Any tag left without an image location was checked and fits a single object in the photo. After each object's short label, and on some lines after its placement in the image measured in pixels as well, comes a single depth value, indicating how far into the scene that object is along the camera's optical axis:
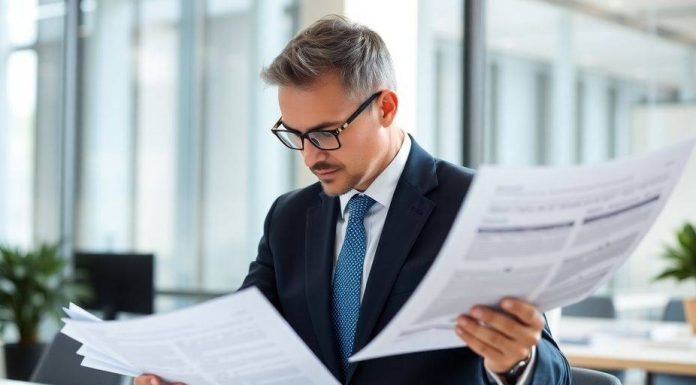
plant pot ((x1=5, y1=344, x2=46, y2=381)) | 5.58
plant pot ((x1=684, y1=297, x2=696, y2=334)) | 4.14
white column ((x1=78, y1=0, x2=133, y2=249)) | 6.52
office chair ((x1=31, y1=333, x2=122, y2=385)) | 2.69
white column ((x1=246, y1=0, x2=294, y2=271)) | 5.71
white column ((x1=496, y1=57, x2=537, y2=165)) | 5.45
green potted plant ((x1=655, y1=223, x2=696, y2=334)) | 4.30
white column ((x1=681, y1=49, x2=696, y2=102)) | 5.11
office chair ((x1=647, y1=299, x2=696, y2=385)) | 4.40
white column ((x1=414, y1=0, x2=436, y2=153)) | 5.16
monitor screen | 4.90
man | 1.73
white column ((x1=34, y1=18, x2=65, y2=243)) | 6.83
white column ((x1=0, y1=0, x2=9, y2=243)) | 6.96
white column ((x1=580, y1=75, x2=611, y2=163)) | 5.32
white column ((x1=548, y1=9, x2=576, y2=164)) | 5.42
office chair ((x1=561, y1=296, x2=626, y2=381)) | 4.93
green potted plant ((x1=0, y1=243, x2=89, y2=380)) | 5.81
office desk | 3.42
